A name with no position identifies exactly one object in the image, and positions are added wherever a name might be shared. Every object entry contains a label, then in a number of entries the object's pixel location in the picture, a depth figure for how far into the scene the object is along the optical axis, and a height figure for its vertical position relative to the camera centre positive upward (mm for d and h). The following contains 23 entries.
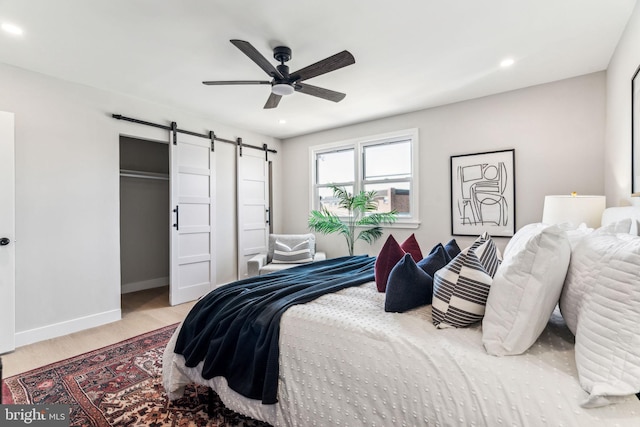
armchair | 4055 -551
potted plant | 4328 -80
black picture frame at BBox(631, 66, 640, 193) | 2008 +519
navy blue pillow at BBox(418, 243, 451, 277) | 1771 -275
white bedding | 965 -572
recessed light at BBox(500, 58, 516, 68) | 2756 +1323
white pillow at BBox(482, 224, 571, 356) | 1127 -299
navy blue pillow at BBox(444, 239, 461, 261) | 1968 -228
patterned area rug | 1805 -1156
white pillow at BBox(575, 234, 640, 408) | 883 -351
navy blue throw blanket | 1470 -593
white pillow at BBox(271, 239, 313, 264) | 4215 -531
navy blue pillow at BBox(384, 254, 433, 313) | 1538 -371
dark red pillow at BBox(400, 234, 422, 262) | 2276 -257
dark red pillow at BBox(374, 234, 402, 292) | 1896 -290
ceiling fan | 2156 +1066
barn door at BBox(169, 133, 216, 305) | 3988 -53
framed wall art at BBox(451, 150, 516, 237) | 3434 +213
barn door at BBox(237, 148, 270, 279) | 4801 +136
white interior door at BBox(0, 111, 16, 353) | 2658 -152
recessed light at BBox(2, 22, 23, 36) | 2227 +1336
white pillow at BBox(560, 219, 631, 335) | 1066 -215
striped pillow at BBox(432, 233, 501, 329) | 1316 -341
